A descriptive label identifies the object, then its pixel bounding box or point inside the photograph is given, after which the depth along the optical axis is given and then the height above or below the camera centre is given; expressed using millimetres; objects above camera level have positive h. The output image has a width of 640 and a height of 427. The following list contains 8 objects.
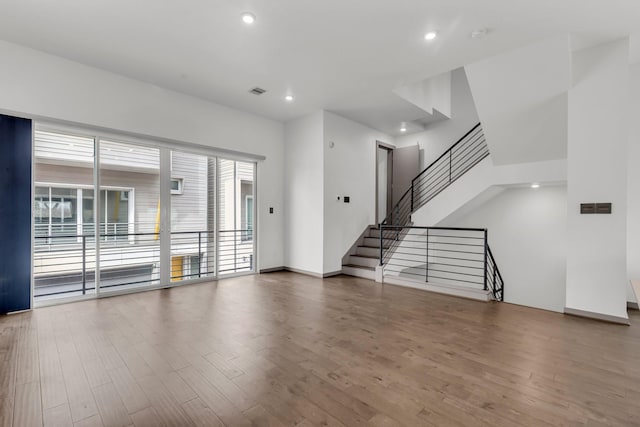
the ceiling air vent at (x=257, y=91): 4839 +2028
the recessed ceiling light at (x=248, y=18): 3014 +2019
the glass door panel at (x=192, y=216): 5160 -62
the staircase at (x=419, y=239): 6043 -607
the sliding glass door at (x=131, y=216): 4039 -48
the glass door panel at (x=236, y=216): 5746 -77
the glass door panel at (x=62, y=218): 3934 -74
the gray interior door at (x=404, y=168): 7371 +1130
